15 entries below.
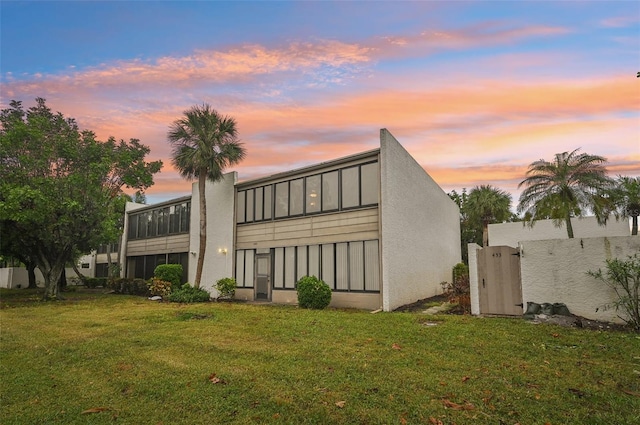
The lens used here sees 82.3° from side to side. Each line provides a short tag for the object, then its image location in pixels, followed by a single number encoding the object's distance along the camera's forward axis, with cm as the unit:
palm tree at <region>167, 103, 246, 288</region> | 1952
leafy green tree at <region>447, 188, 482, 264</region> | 3478
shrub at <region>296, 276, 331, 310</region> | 1413
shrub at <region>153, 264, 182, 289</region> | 2181
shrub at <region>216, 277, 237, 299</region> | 1870
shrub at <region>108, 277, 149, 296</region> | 2326
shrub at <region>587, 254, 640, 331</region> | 850
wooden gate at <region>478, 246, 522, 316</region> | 1067
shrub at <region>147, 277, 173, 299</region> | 2059
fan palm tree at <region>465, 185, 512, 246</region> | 3020
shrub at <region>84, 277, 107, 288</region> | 3338
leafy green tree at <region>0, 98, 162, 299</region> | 1712
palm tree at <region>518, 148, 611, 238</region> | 1625
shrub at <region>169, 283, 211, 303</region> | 1828
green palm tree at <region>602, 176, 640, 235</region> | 2143
